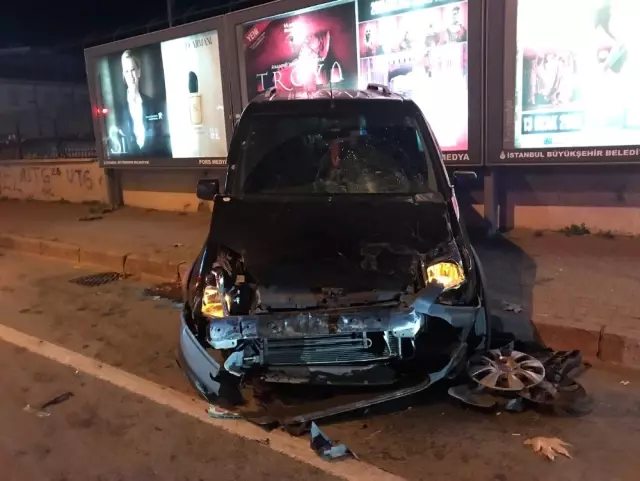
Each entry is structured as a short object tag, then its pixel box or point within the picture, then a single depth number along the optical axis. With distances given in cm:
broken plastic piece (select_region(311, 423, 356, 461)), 336
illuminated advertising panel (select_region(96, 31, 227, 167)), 977
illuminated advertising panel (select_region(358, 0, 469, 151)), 723
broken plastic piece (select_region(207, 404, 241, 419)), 385
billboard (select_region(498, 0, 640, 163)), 638
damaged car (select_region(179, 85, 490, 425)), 358
